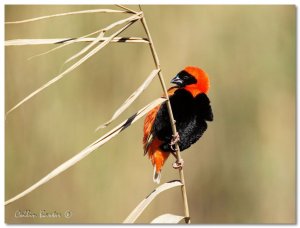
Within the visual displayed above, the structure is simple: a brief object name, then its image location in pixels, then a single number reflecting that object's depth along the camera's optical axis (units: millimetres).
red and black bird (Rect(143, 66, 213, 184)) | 4388
